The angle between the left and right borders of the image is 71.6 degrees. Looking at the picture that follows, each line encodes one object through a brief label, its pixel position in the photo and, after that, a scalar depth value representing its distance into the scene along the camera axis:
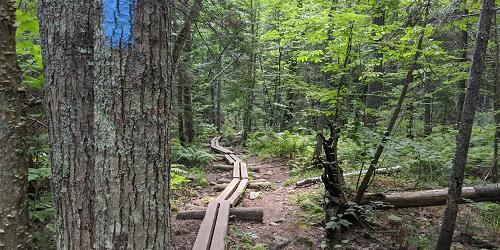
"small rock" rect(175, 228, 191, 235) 5.91
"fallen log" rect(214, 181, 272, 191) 9.22
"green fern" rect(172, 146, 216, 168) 12.02
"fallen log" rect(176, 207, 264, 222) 6.67
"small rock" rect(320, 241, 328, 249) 5.54
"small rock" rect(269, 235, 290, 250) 5.66
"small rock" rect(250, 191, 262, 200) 8.41
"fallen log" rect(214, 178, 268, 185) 9.98
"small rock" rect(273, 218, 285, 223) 6.85
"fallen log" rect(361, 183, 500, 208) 6.25
